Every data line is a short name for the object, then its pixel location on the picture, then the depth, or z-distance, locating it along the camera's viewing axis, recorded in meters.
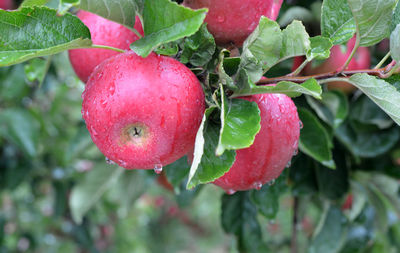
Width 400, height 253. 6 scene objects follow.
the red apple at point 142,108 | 0.58
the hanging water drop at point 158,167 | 0.64
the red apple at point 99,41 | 0.75
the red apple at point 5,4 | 1.59
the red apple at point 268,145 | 0.68
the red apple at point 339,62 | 1.06
